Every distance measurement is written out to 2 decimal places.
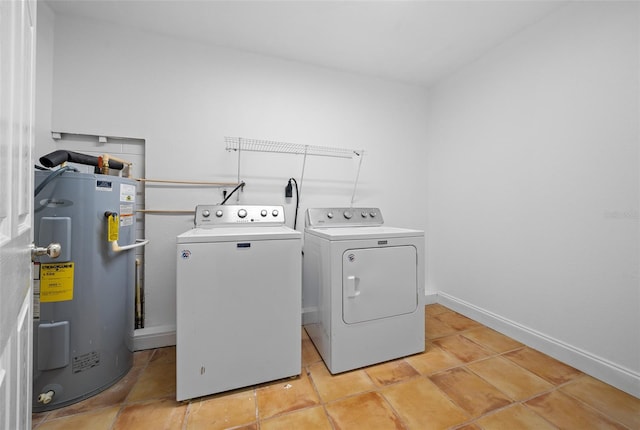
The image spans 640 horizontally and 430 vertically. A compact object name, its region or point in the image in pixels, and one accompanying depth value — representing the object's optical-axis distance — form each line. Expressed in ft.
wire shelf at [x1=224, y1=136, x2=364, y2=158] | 7.19
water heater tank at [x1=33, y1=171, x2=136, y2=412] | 4.25
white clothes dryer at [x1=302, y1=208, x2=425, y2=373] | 5.29
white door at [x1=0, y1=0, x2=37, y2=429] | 1.55
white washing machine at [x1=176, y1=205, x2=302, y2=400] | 4.40
